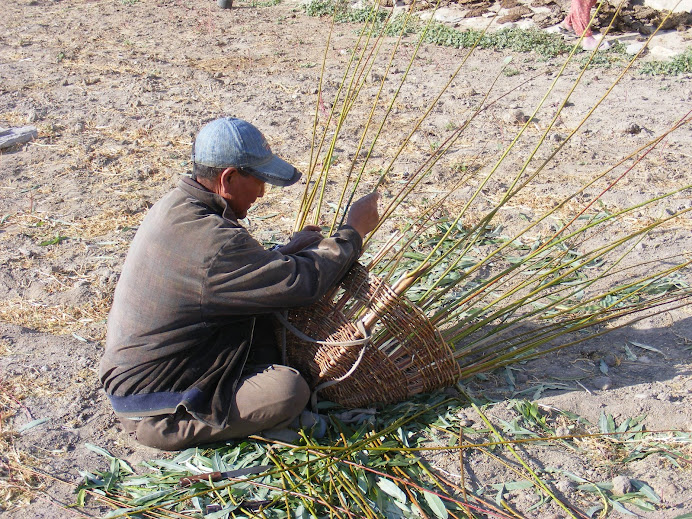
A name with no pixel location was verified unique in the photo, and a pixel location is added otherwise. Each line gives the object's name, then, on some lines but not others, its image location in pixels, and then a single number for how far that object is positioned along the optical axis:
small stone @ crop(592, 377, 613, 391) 2.45
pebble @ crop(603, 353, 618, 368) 2.60
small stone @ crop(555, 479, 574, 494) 2.02
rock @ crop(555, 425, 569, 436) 2.24
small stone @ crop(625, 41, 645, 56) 6.13
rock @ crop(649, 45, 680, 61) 6.01
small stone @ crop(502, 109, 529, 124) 4.96
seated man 2.00
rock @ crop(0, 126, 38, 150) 4.78
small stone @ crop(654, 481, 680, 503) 1.97
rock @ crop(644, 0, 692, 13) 6.43
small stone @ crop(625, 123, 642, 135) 4.66
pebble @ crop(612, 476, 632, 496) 2.00
